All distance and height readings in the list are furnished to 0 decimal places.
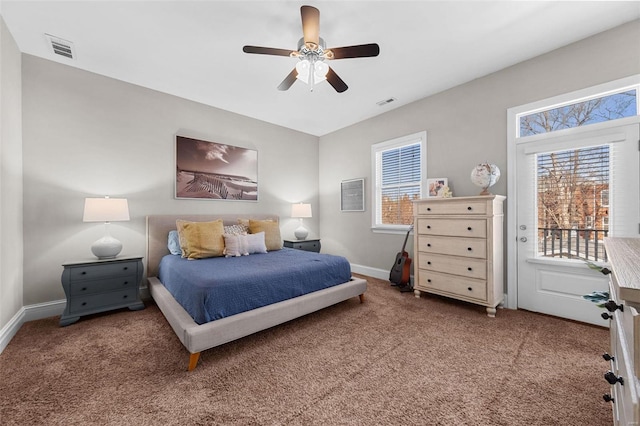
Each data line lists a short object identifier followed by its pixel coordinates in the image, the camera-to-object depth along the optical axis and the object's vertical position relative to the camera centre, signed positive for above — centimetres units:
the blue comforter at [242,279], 196 -61
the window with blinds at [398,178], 382 +56
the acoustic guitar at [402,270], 357 -84
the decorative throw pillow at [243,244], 316 -41
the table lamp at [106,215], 264 -1
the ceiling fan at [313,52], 196 +136
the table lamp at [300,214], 459 -2
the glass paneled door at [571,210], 227 +1
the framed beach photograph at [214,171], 363 +66
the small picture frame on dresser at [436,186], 336 +35
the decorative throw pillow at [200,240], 300 -32
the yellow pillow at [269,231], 369 -27
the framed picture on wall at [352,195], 454 +32
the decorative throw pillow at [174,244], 325 -40
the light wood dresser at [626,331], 48 -31
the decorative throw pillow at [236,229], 355 -24
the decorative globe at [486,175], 279 +41
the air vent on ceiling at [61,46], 245 +170
